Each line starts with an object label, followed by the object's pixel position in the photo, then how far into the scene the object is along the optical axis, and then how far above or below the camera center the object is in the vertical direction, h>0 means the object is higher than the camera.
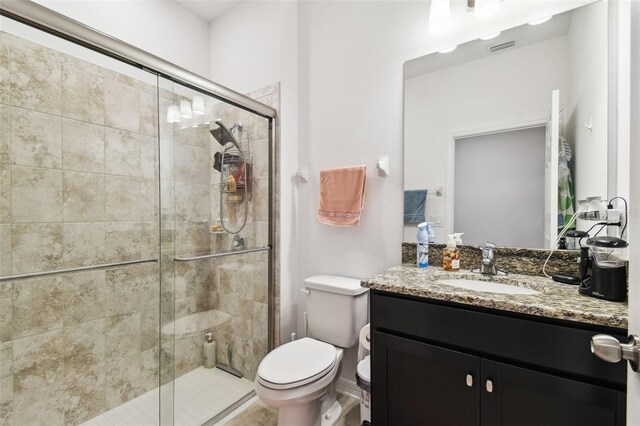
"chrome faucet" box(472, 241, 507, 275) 1.41 -0.26
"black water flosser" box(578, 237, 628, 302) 0.98 -0.21
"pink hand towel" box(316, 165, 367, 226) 1.84 +0.09
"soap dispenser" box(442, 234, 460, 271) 1.50 -0.24
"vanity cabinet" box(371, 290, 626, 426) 0.88 -0.54
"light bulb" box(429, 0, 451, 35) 1.52 +0.99
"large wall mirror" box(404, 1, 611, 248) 1.31 +0.39
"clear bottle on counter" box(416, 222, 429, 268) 1.59 -0.20
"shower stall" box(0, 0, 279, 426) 1.50 -0.14
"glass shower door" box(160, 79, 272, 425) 1.60 -0.24
